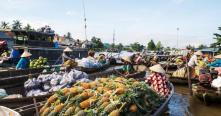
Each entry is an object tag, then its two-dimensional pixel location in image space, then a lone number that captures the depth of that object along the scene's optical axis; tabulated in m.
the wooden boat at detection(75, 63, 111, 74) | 10.16
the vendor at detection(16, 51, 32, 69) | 8.37
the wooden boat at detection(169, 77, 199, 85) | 10.08
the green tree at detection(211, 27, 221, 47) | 16.11
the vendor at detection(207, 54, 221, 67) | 9.86
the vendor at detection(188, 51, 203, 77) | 10.07
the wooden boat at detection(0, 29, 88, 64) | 12.24
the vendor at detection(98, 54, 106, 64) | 15.22
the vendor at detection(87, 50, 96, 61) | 10.49
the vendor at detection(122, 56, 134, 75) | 8.60
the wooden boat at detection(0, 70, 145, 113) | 4.65
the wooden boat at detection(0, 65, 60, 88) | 6.68
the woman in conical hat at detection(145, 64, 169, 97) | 5.50
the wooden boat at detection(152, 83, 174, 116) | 4.23
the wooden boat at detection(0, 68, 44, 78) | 7.98
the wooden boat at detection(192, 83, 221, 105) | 7.04
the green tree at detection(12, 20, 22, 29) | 38.34
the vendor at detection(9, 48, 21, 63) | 10.21
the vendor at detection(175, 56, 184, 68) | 16.09
